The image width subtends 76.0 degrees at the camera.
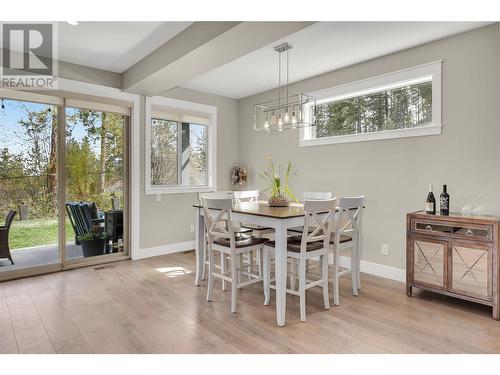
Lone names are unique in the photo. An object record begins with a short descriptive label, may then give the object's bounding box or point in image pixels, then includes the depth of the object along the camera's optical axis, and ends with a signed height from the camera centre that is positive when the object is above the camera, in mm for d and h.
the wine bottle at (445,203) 2914 -152
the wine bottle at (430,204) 2992 -165
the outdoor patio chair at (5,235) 3590 -553
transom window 3350 +925
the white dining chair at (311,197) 3509 -123
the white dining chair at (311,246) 2553 -508
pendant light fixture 3240 +1126
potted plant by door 4199 -739
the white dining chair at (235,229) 3266 -490
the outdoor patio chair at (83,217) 4051 -400
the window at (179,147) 4777 +629
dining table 2494 -299
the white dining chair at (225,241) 2723 -507
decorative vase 3303 -154
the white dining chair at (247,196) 4137 -131
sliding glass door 3631 +28
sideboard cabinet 2578 -604
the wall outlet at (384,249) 3670 -728
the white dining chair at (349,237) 2904 -496
